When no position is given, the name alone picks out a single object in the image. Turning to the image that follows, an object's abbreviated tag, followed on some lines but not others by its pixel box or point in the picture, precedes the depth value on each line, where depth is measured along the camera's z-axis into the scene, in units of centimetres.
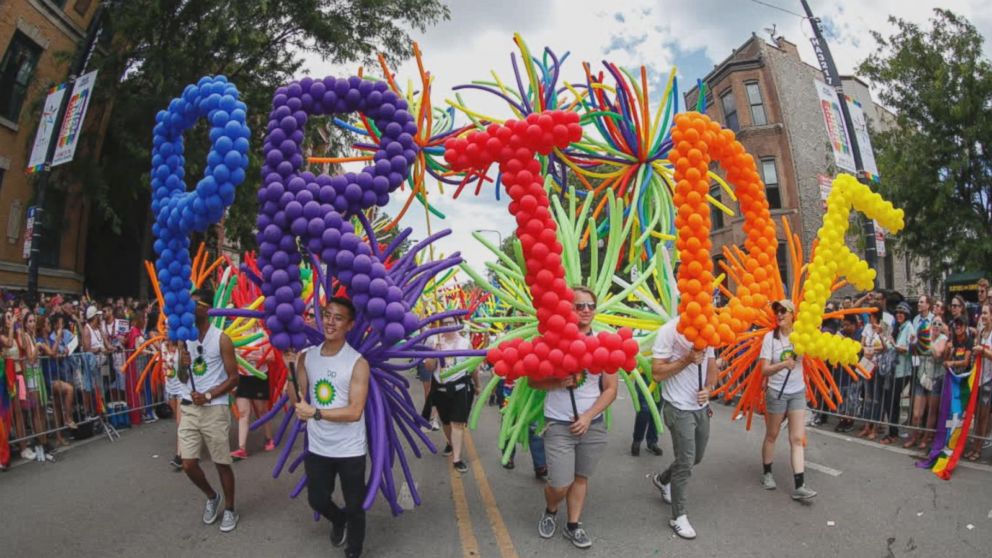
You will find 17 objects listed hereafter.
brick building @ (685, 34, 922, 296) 2258
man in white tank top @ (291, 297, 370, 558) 362
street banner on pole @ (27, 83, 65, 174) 1029
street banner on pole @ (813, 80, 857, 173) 1075
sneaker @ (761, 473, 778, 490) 519
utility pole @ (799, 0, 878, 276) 1068
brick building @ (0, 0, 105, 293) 1315
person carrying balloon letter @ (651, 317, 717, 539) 424
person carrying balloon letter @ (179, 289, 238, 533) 435
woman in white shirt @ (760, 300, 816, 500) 503
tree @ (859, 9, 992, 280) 1319
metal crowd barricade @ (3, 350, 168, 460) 677
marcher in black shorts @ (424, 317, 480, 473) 600
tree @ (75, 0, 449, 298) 1298
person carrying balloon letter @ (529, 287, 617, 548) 390
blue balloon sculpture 390
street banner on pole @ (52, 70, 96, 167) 1017
